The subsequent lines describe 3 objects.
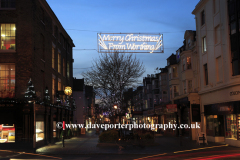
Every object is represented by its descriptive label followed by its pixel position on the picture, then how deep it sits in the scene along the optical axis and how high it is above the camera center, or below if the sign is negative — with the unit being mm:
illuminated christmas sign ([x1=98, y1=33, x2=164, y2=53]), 19484 +4579
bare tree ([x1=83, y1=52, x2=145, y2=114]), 35125 +4223
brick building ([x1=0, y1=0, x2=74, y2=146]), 23828 +3549
